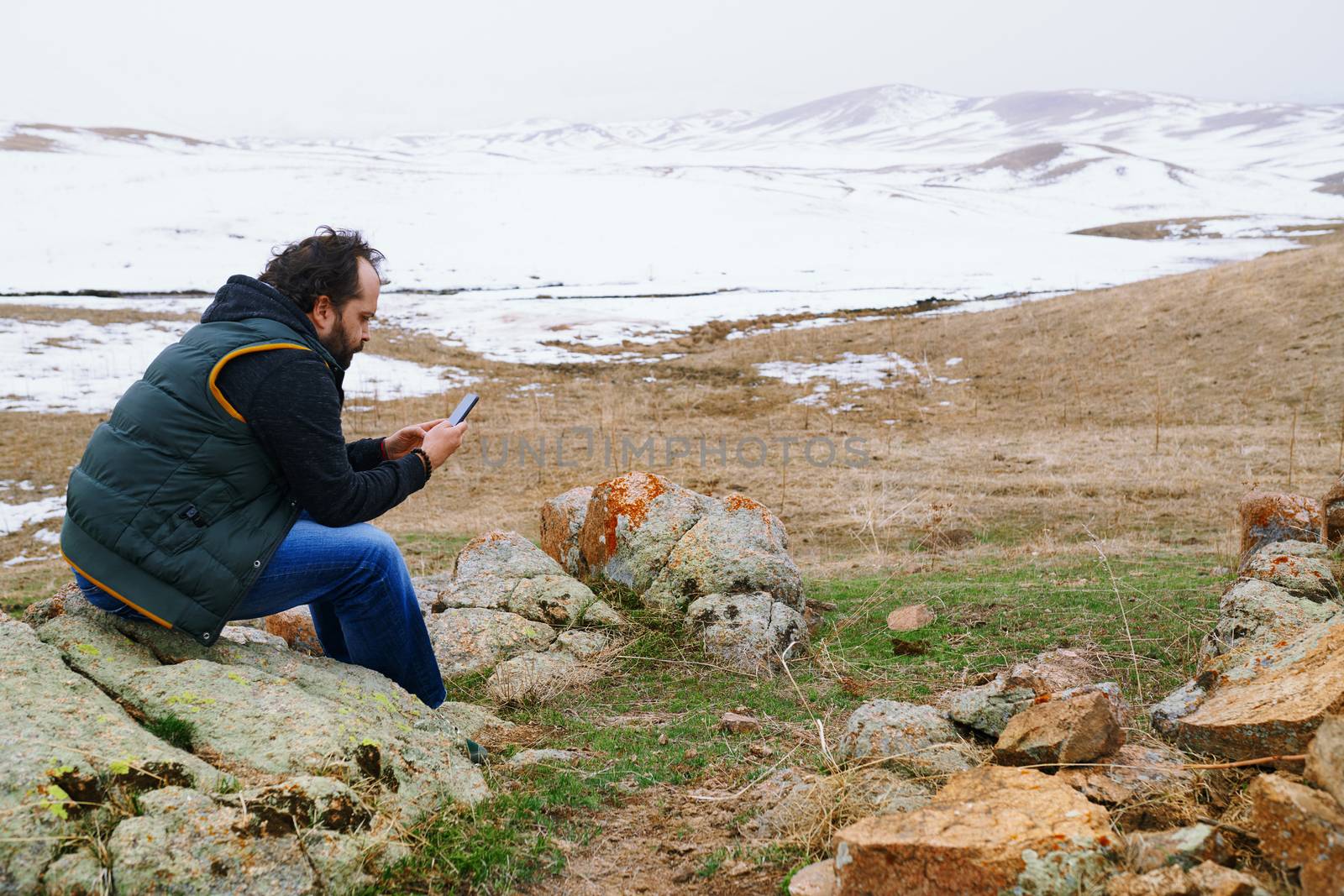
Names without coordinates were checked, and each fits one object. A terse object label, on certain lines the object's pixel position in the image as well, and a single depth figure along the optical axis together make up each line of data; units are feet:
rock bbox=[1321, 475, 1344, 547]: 21.26
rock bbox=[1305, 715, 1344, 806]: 8.13
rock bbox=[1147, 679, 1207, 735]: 12.75
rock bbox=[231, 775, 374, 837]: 9.30
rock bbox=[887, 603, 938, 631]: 22.08
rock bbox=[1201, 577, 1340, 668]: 15.42
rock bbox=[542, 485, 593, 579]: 26.20
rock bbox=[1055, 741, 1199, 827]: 9.92
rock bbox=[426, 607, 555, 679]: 19.74
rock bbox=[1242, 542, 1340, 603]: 17.20
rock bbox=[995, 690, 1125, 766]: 11.31
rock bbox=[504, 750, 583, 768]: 13.76
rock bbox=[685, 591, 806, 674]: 19.99
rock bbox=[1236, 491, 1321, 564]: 22.97
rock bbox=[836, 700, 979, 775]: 12.49
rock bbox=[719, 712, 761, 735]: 15.96
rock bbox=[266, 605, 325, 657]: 20.27
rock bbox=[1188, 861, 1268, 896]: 7.47
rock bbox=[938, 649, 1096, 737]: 13.70
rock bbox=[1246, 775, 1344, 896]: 7.39
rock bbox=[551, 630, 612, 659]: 20.39
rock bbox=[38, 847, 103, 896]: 8.02
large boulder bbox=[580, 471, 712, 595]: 24.12
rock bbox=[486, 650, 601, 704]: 17.87
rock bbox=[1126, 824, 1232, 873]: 8.24
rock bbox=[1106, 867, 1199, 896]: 7.80
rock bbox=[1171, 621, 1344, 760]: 9.78
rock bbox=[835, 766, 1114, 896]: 8.52
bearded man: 10.77
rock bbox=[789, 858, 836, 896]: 9.62
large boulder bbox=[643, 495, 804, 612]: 22.39
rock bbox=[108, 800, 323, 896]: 8.43
